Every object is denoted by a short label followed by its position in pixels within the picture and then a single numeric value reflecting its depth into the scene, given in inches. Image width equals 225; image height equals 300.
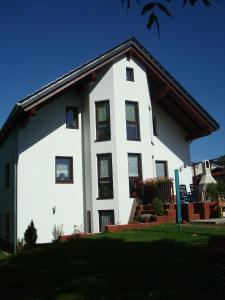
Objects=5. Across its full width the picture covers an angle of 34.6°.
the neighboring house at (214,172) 933.2
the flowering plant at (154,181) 714.2
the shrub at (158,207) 658.2
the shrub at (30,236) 654.5
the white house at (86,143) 689.0
